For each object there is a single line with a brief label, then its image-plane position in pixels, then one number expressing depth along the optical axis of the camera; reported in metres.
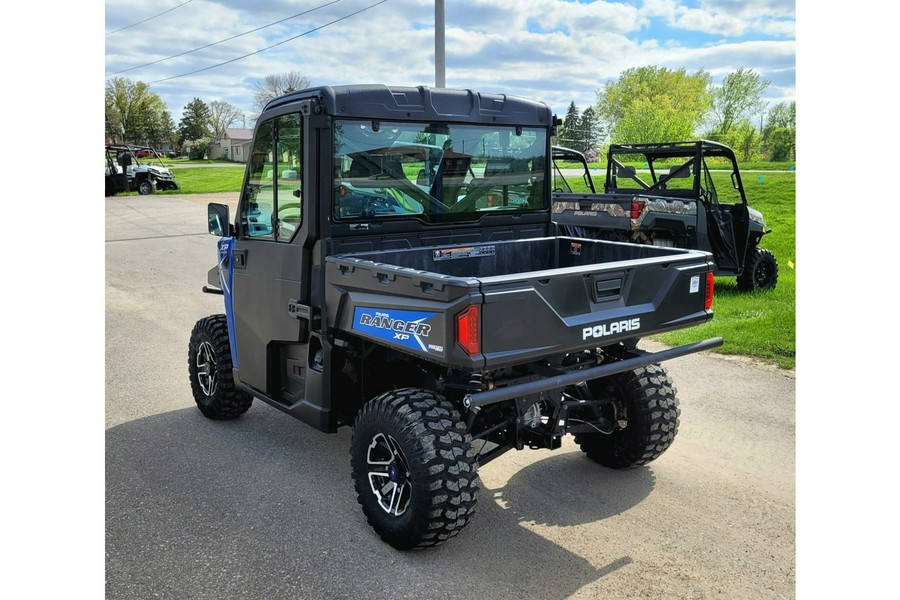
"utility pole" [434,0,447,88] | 13.68
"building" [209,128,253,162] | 71.88
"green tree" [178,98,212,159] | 83.00
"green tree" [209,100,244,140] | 83.00
